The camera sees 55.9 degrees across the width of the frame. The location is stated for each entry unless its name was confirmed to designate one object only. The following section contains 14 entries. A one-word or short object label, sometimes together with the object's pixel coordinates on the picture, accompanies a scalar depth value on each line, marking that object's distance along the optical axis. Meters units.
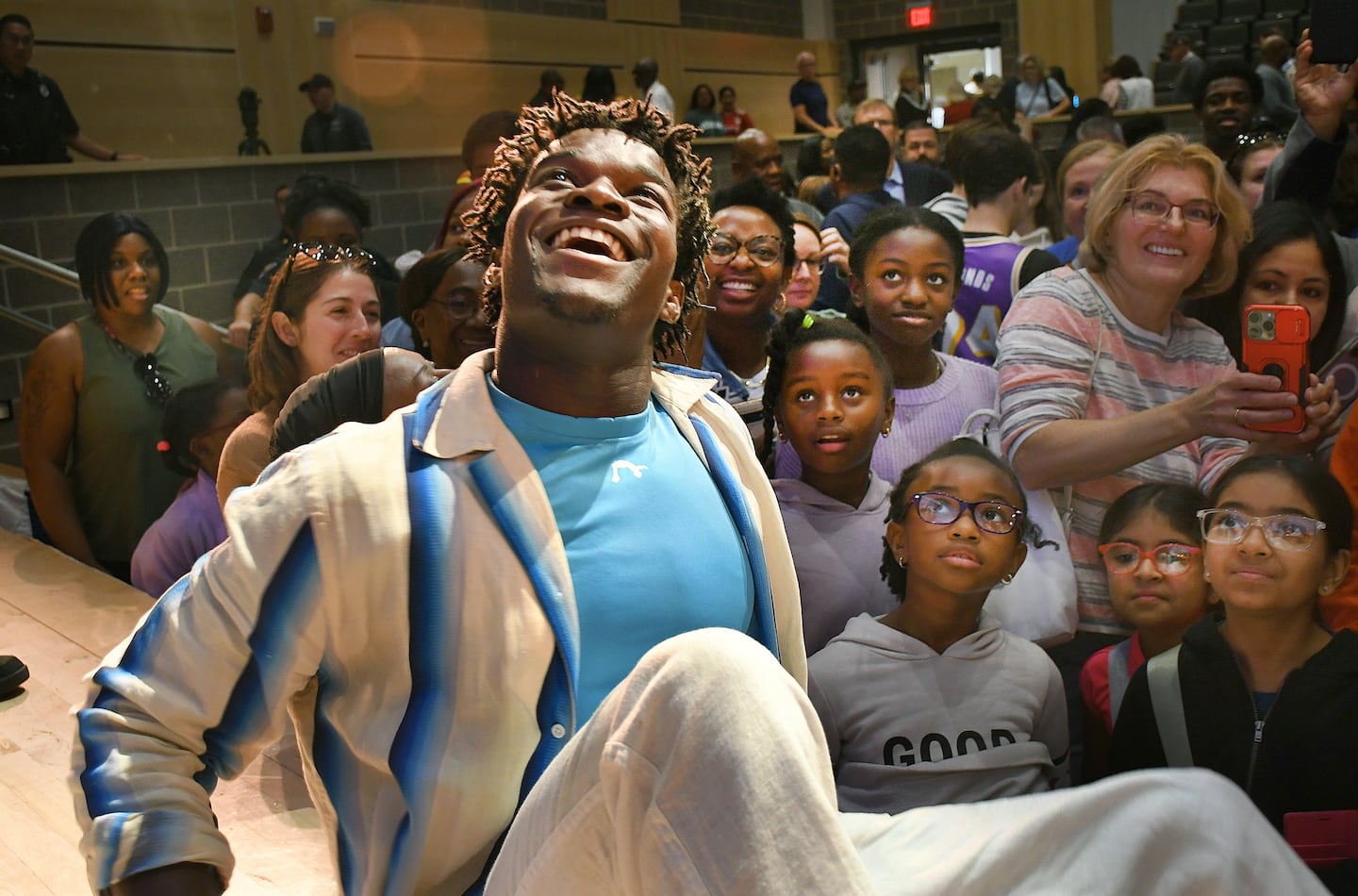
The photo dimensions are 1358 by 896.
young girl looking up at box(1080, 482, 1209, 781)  2.19
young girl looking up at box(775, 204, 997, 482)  2.69
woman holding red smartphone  2.34
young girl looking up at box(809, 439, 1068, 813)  2.14
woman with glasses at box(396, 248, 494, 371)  3.11
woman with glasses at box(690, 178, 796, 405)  3.04
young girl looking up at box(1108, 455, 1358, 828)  1.96
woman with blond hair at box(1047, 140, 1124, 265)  3.84
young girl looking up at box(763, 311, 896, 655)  2.44
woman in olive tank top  3.97
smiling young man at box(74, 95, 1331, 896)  1.10
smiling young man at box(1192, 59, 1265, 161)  4.55
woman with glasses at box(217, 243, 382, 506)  3.01
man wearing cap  8.57
